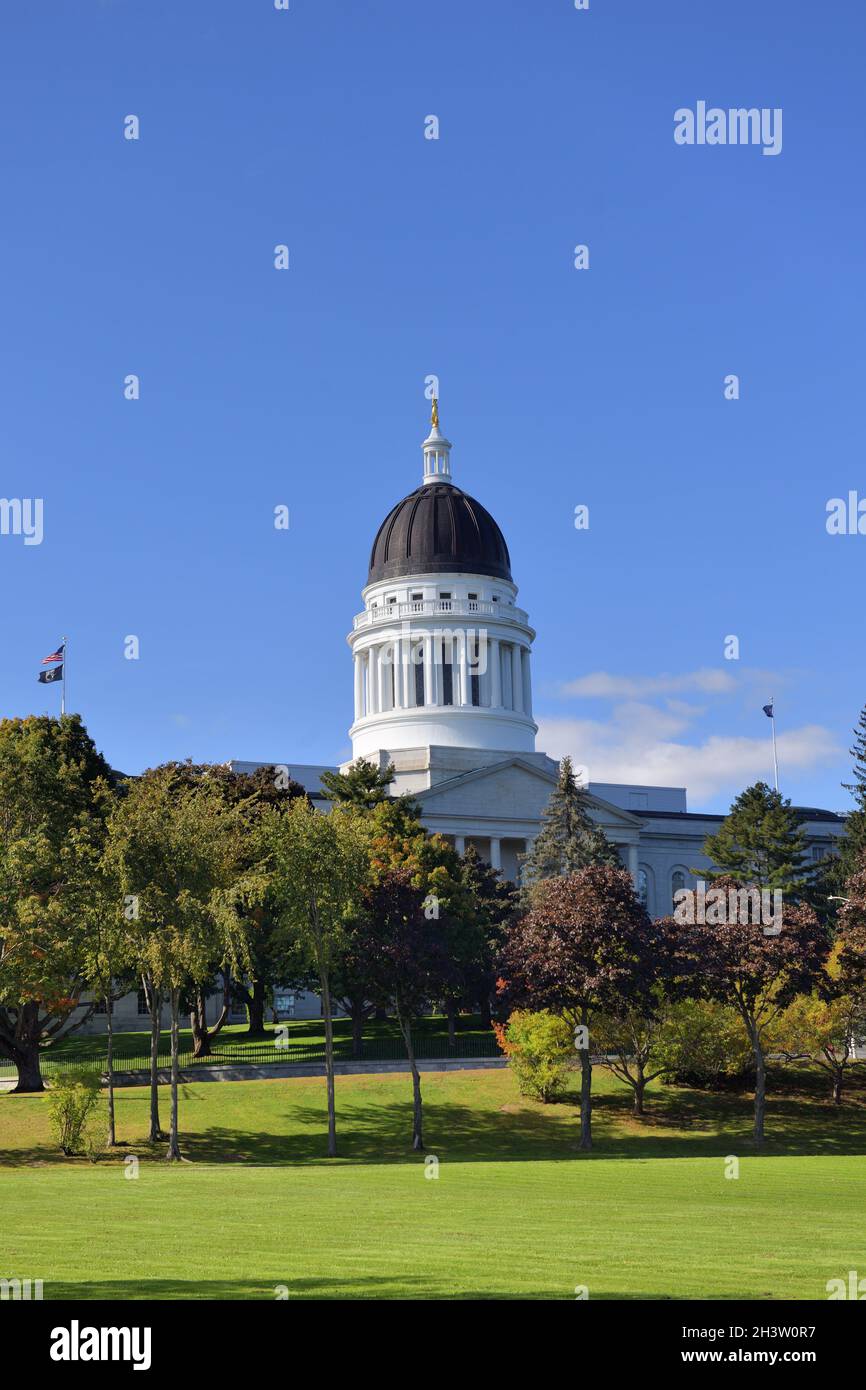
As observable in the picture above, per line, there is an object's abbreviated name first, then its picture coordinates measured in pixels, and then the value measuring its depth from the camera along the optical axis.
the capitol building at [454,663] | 114.69
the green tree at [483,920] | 67.31
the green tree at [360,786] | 76.38
